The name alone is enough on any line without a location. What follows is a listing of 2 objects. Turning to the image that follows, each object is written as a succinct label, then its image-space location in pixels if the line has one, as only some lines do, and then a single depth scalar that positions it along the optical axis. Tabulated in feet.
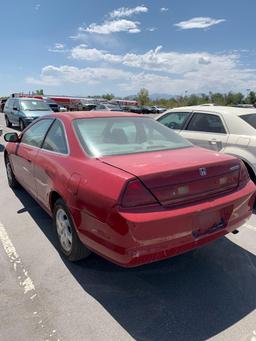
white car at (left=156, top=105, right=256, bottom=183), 17.02
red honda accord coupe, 8.35
